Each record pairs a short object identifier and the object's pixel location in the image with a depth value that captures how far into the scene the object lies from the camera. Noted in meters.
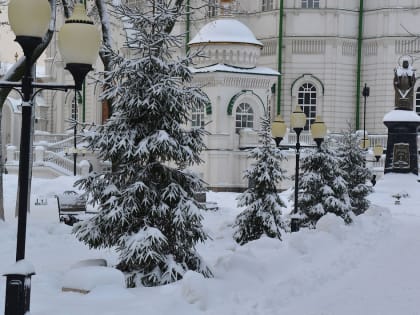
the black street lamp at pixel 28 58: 6.89
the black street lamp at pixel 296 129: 16.42
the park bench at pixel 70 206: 19.69
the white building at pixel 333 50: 40.81
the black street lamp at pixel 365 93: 39.27
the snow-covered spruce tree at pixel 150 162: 10.12
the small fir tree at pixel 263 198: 17.35
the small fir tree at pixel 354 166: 21.95
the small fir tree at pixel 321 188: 19.56
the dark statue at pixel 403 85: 30.19
